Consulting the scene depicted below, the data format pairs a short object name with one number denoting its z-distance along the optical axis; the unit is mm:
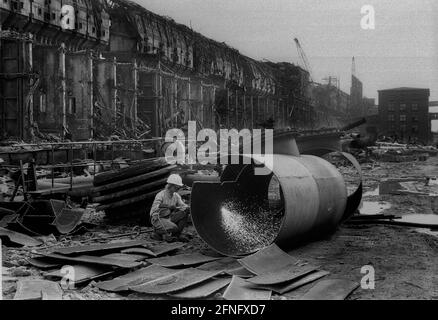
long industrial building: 19969
